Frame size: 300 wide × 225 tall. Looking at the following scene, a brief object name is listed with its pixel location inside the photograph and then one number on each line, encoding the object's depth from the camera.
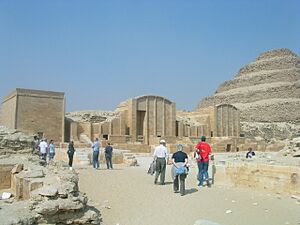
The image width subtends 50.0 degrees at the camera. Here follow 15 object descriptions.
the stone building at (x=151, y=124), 31.28
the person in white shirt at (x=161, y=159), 8.52
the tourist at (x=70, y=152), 12.00
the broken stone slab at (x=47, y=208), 4.18
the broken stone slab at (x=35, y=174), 5.79
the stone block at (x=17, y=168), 7.45
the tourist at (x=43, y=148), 12.14
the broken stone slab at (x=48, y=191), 4.42
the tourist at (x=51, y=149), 13.53
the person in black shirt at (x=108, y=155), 12.48
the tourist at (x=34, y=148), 9.90
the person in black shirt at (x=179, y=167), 7.31
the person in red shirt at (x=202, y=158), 8.58
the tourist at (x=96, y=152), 12.55
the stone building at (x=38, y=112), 28.12
